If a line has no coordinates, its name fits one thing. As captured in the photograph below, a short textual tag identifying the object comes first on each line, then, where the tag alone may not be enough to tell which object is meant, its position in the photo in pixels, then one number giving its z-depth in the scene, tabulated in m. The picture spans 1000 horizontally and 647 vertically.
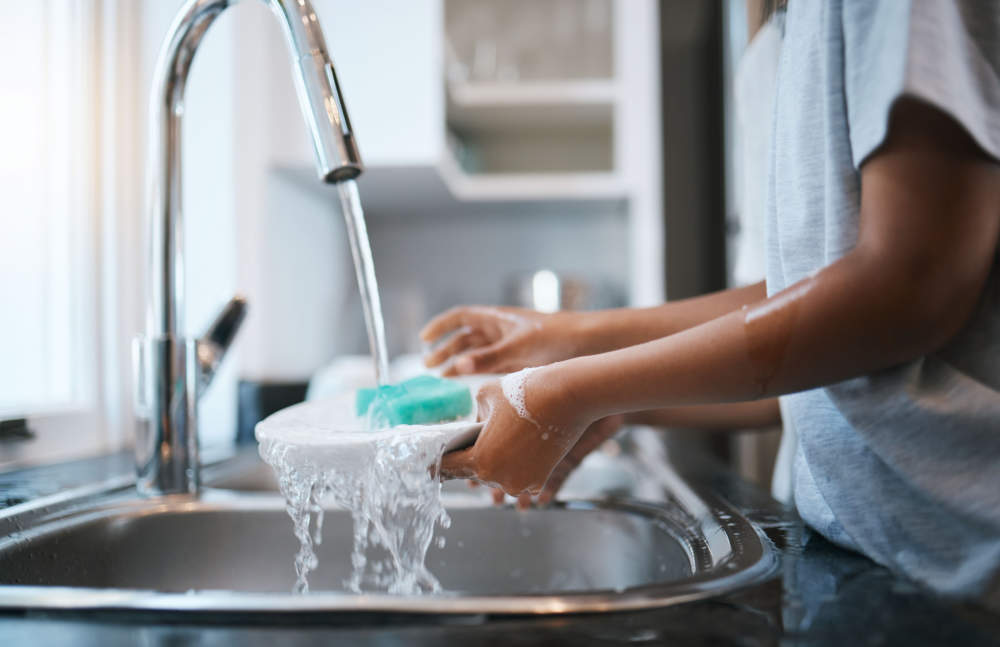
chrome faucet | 0.64
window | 0.93
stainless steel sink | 0.56
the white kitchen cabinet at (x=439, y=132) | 1.32
